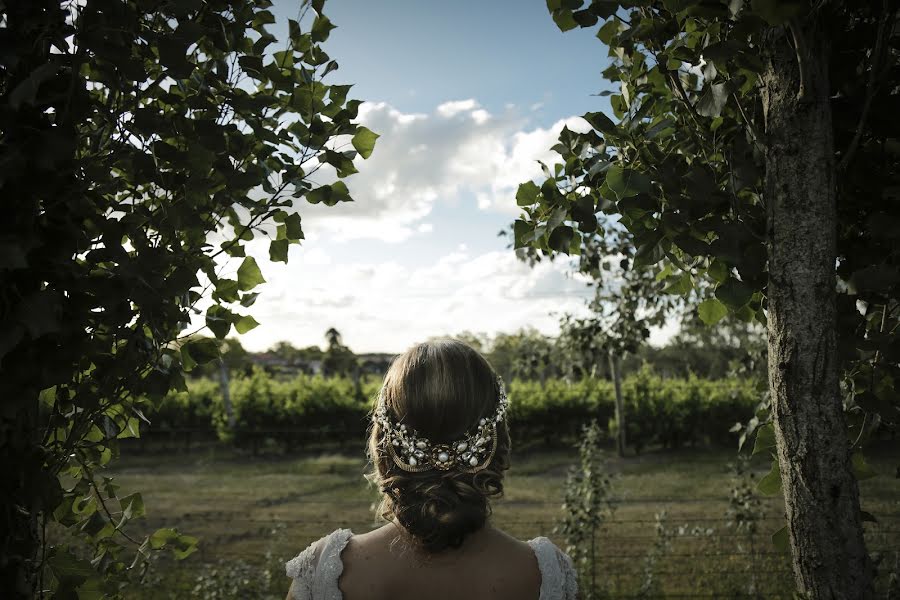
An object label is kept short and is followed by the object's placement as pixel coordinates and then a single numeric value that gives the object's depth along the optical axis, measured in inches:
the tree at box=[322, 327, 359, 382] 1358.3
